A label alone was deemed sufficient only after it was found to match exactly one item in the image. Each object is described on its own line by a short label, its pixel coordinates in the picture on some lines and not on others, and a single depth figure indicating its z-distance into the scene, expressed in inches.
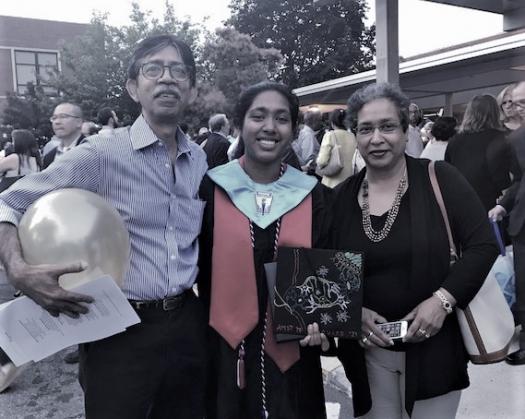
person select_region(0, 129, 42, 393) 208.1
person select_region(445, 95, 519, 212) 162.9
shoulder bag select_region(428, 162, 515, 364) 75.5
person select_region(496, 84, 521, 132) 145.7
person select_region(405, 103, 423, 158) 238.8
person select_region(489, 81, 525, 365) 138.9
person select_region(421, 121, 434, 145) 371.2
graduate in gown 75.5
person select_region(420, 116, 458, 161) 215.3
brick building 1301.7
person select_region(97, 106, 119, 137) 268.2
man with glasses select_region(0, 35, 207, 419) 71.3
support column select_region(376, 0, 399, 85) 227.0
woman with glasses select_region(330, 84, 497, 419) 74.4
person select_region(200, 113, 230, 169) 229.2
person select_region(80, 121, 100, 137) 314.6
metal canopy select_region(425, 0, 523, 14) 249.4
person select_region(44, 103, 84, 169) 194.1
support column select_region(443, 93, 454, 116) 682.2
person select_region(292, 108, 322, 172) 277.6
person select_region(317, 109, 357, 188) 229.9
